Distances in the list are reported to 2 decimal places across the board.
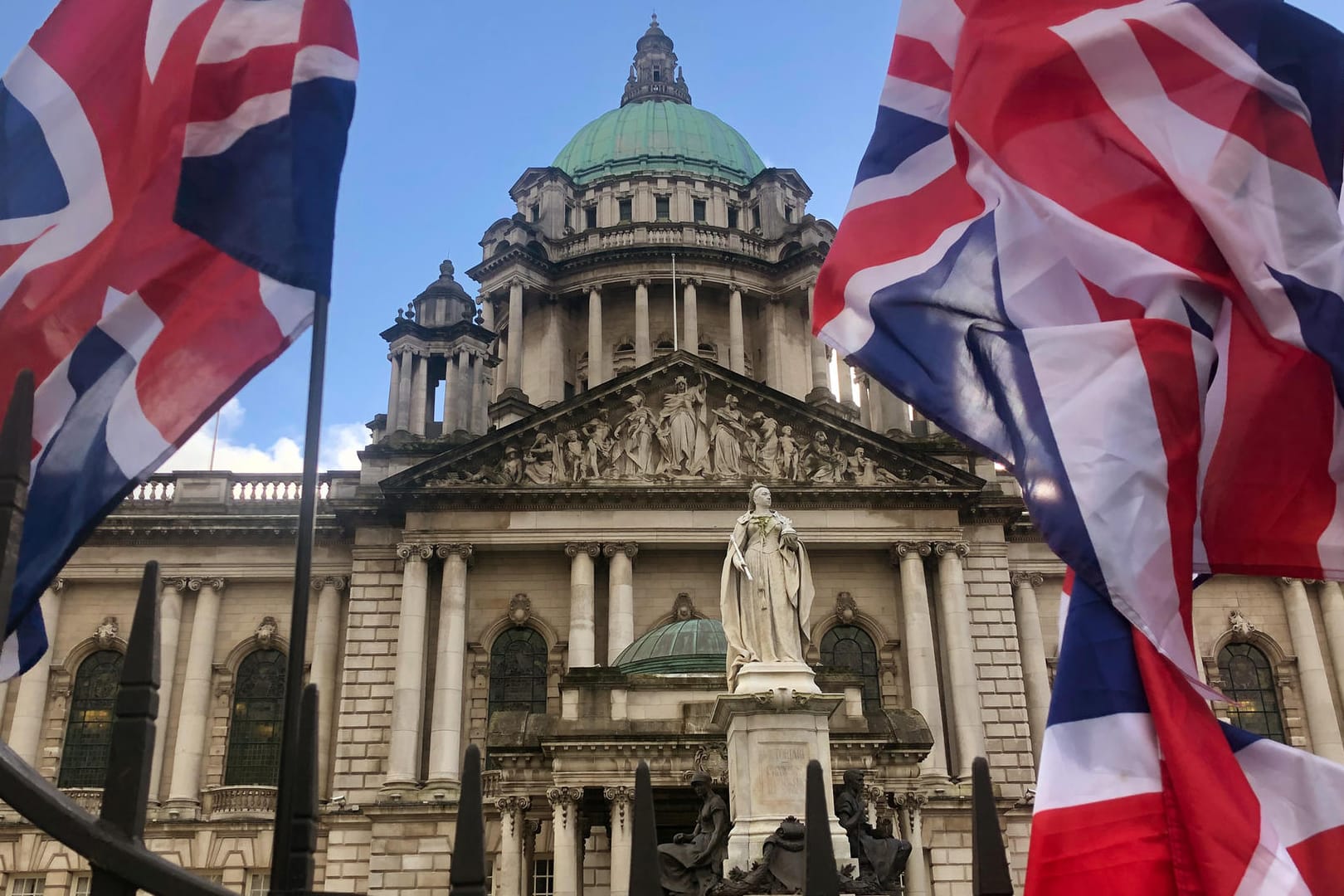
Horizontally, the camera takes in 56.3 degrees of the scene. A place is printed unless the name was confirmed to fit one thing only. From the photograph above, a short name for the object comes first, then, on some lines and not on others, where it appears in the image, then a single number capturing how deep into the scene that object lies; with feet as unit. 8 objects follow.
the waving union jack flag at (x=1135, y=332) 23.06
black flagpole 15.78
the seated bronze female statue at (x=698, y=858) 43.78
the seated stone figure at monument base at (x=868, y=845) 42.88
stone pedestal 46.34
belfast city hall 122.42
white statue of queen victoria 49.60
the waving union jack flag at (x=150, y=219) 20.89
